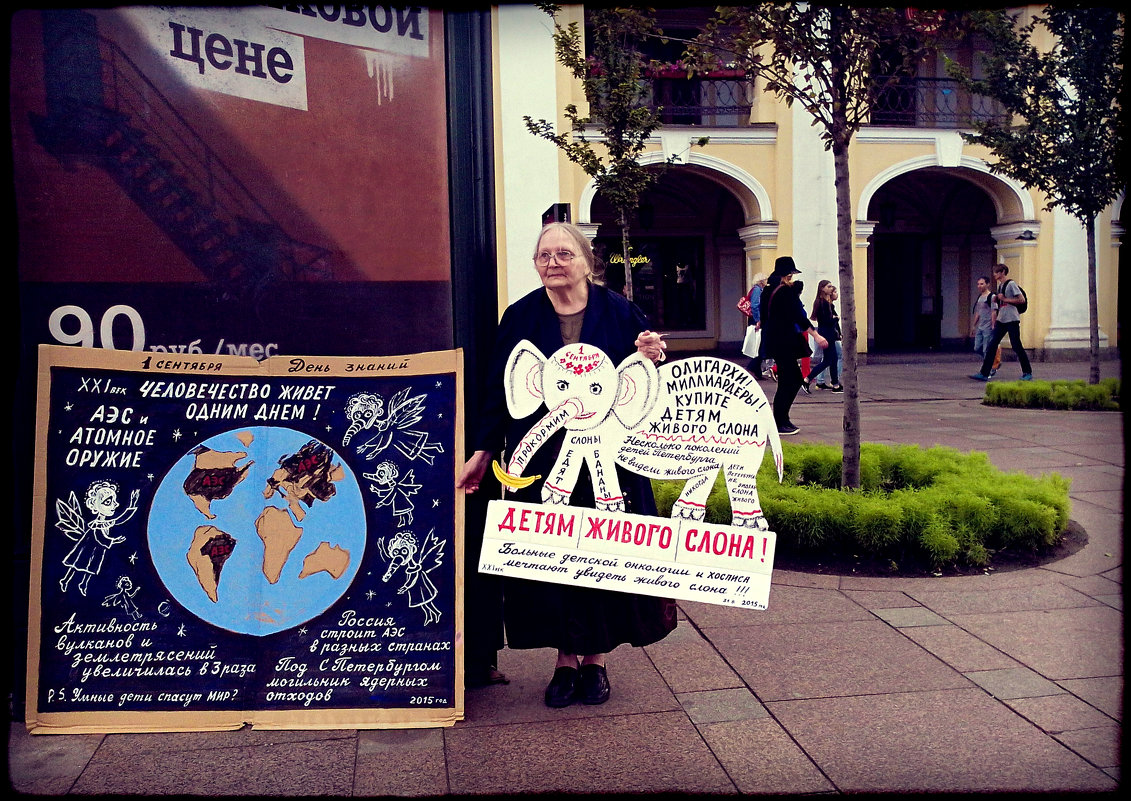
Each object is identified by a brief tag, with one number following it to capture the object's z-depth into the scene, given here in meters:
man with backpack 13.83
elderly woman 3.17
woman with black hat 8.46
